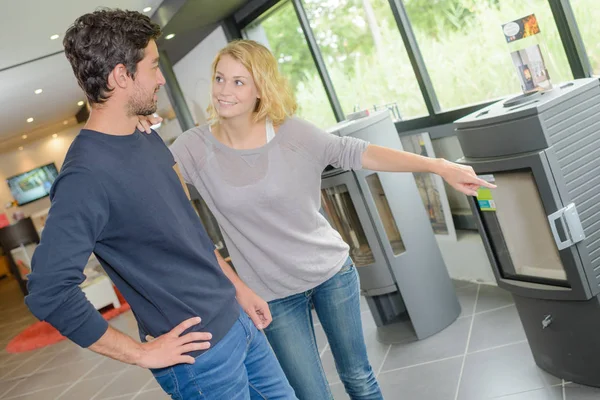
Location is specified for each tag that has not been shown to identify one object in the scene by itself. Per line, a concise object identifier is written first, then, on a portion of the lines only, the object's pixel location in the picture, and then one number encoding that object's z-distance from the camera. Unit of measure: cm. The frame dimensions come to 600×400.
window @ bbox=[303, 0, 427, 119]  491
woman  230
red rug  770
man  157
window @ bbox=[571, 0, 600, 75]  336
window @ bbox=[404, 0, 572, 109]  364
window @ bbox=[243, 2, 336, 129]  598
